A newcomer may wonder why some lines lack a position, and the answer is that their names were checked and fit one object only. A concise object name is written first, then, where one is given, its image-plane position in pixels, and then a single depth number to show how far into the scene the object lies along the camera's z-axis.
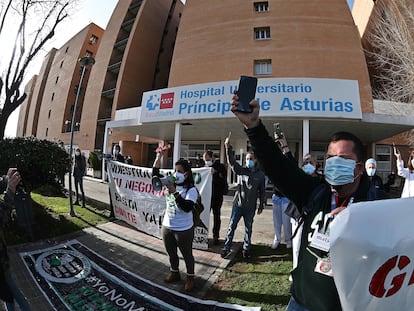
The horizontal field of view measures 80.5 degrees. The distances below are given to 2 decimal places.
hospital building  9.80
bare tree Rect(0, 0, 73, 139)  6.61
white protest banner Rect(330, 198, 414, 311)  1.02
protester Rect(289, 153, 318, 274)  4.14
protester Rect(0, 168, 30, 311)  2.28
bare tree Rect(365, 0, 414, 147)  12.62
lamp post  7.88
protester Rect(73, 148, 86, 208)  8.16
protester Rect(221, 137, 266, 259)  4.57
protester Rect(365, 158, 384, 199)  5.15
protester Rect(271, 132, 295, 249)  4.94
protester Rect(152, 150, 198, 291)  3.45
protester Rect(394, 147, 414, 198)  4.78
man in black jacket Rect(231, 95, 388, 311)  1.31
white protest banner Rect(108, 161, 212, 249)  4.92
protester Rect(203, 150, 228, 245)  5.42
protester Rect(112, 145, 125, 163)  6.95
